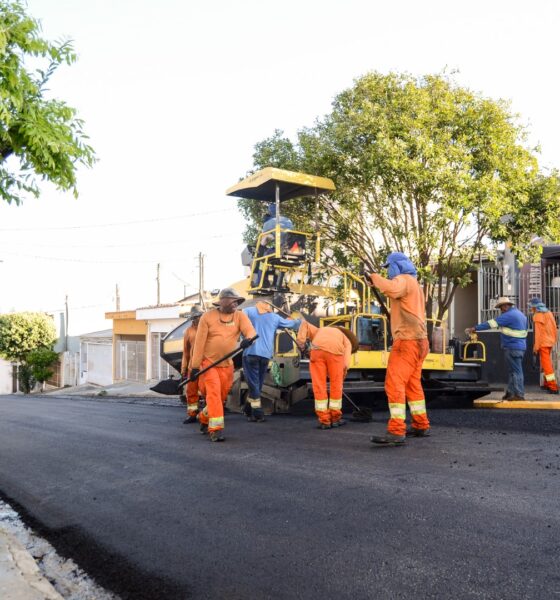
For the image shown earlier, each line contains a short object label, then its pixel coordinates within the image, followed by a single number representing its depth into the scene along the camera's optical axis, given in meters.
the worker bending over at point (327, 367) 8.26
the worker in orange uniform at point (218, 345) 7.64
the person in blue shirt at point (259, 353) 9.26
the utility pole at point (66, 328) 44.54
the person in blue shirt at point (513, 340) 10.38
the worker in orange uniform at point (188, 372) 9.95
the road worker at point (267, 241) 10.70
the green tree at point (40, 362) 41.94
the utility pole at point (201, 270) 31.86
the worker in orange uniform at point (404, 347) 6.70
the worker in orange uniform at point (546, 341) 11.56
